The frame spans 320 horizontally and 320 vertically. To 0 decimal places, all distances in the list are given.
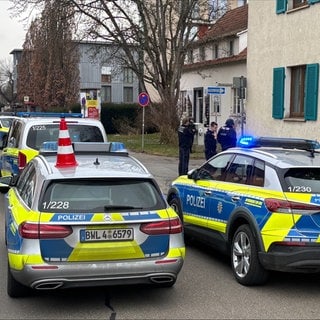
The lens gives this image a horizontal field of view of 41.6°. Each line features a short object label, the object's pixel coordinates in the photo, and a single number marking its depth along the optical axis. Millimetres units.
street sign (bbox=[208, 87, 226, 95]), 14769
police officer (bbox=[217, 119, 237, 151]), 11814
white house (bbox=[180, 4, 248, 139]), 20305
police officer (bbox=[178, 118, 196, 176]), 11892
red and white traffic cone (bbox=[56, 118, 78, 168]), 4280
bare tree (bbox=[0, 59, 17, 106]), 67363
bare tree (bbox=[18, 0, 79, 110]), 39182
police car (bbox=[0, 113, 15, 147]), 17199
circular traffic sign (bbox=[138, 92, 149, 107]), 18807
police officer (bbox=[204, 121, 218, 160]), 12136
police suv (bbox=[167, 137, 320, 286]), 4272
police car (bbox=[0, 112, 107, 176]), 7578
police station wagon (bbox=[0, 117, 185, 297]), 3666
